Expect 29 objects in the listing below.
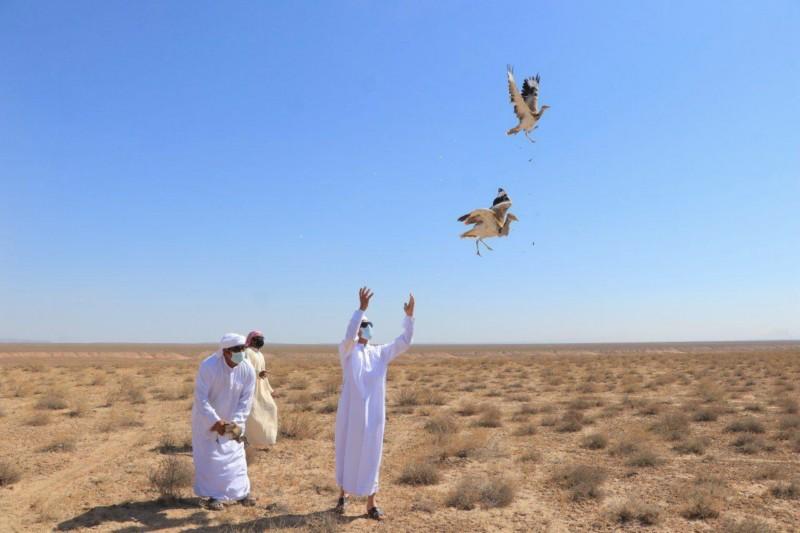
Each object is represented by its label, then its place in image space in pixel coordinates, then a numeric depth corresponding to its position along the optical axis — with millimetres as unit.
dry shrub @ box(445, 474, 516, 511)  6992
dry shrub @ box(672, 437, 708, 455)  10041
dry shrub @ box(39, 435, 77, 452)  9664
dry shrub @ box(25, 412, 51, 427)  12148
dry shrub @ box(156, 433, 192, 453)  9961
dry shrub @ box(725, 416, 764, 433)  11681
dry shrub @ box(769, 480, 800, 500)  7441
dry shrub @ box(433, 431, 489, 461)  9664
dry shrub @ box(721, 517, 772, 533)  5910
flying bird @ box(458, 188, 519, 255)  5218
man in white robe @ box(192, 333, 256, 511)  6168
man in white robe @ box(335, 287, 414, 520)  5859
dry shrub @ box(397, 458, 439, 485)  7949
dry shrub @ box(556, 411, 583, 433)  12148
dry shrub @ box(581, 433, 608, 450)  10469
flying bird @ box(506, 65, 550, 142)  5762
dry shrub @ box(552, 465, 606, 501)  7402
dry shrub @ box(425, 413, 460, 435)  11692
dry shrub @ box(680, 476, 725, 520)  6680
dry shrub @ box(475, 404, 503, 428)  12797
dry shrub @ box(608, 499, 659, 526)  6517
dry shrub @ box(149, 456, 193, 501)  6922
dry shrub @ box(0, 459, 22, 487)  7555
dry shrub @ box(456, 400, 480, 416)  14523
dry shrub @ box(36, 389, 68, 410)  14398
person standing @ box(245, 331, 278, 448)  8327
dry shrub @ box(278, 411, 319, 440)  11031
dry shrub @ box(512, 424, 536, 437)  11734
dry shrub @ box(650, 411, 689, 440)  11328
